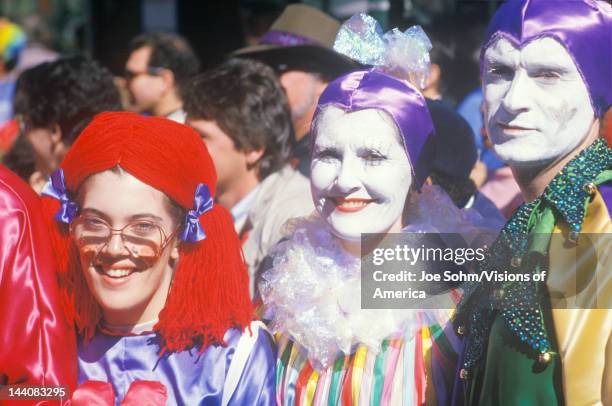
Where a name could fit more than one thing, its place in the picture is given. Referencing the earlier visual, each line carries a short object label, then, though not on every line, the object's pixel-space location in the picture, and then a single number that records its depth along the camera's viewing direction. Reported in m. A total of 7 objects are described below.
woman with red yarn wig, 4.60
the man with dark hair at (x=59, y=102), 7.07
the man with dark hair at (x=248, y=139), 6.75
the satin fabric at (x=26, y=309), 4.48
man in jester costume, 3.99
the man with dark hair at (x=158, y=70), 8.80
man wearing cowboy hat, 7.45
